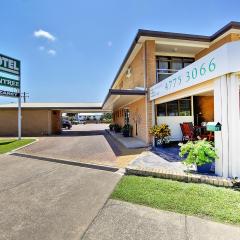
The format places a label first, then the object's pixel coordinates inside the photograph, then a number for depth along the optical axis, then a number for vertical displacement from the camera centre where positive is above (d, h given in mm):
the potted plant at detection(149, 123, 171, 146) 8594 -689
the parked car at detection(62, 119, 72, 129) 32081 -714
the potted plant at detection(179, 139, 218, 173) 4546 -972
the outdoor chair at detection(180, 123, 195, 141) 8597 -631
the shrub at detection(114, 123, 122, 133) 19351 -975
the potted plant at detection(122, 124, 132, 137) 14045 -926
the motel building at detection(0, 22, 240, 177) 4269 +1339
